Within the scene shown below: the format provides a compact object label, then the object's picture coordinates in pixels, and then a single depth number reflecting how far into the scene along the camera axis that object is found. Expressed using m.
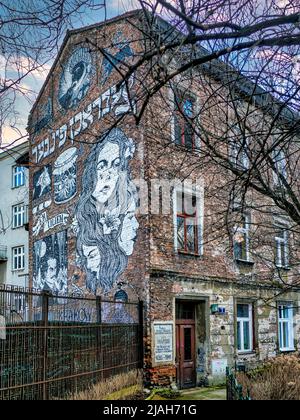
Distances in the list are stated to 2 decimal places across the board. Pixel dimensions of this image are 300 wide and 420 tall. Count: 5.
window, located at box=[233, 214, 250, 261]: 18.41
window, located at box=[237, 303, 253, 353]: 18.47
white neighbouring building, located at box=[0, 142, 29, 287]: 32.06
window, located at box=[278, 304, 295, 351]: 20.91
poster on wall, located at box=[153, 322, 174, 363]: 14.79
